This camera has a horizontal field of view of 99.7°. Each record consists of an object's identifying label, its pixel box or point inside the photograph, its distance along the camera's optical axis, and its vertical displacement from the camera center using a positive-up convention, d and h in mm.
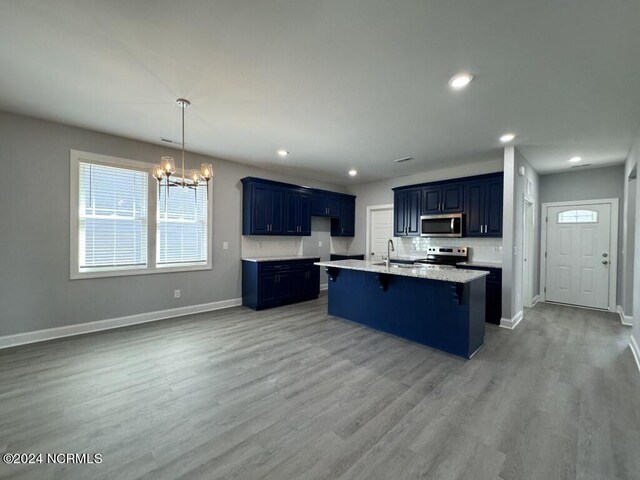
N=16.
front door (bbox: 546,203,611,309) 5129 -284
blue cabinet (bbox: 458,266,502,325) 4266 -912
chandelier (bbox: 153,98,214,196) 2846 +731
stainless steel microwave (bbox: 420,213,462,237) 4965 +259
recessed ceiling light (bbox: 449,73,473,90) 2338 +1414
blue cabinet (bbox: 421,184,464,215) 5023 +774
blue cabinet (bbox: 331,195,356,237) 7004 +464
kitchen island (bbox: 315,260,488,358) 3098 -853
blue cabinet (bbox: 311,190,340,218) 6344 +807
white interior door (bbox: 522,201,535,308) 5039 -314
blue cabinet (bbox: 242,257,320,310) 4992 -902
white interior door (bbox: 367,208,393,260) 6641 +176
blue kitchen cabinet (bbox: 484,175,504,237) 4496 +564
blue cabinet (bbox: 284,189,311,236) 5746 +543
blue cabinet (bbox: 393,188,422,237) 5676 +573
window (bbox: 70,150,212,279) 3729 +214
